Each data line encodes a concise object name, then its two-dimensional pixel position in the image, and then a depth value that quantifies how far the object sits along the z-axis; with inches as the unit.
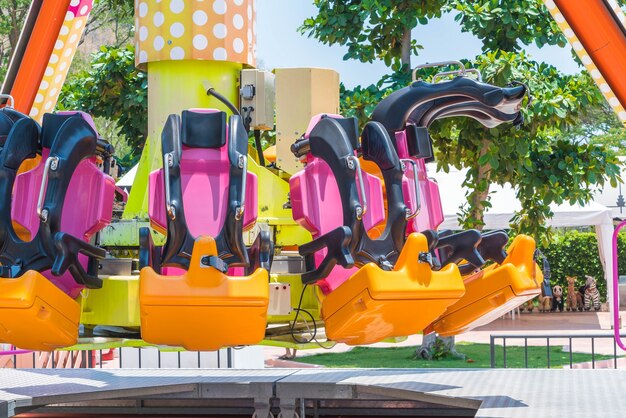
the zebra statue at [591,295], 846.5
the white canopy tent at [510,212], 634.2
